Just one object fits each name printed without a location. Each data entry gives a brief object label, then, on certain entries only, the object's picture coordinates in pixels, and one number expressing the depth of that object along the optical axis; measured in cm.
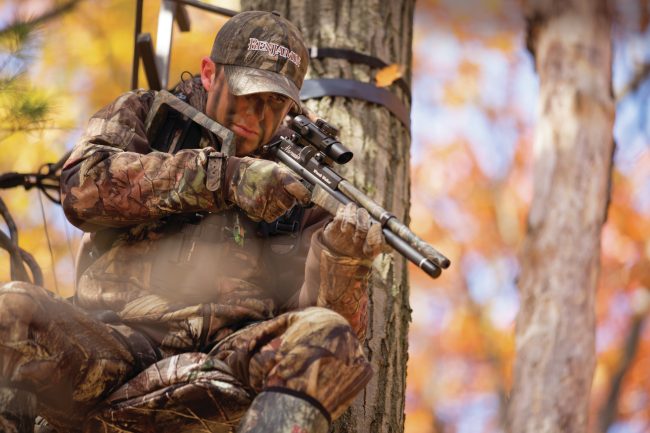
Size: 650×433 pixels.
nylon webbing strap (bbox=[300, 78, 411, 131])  1120
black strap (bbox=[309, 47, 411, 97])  1145
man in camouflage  720
